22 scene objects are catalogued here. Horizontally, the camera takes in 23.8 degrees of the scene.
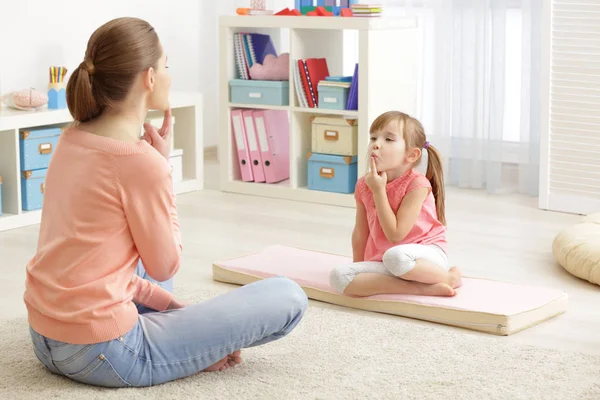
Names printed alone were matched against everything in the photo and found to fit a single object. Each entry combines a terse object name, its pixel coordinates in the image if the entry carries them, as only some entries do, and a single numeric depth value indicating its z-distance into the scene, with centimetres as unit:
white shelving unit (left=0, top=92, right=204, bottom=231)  527
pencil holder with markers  561
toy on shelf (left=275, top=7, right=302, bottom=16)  596
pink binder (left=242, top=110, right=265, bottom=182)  623
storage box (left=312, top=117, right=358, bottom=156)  583
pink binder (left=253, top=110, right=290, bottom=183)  624
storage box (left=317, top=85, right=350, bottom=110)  579
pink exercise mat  352
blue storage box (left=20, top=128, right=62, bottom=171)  533
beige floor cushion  412
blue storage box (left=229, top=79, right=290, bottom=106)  607
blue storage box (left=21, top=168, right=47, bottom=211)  539
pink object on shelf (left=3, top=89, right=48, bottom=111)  544
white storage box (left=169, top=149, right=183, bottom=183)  623
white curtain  621
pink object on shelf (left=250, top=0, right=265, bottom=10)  622
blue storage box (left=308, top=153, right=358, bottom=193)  587
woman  269
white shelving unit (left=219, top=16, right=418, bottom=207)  566
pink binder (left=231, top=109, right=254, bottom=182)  626
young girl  372
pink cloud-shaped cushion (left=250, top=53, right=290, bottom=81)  611
